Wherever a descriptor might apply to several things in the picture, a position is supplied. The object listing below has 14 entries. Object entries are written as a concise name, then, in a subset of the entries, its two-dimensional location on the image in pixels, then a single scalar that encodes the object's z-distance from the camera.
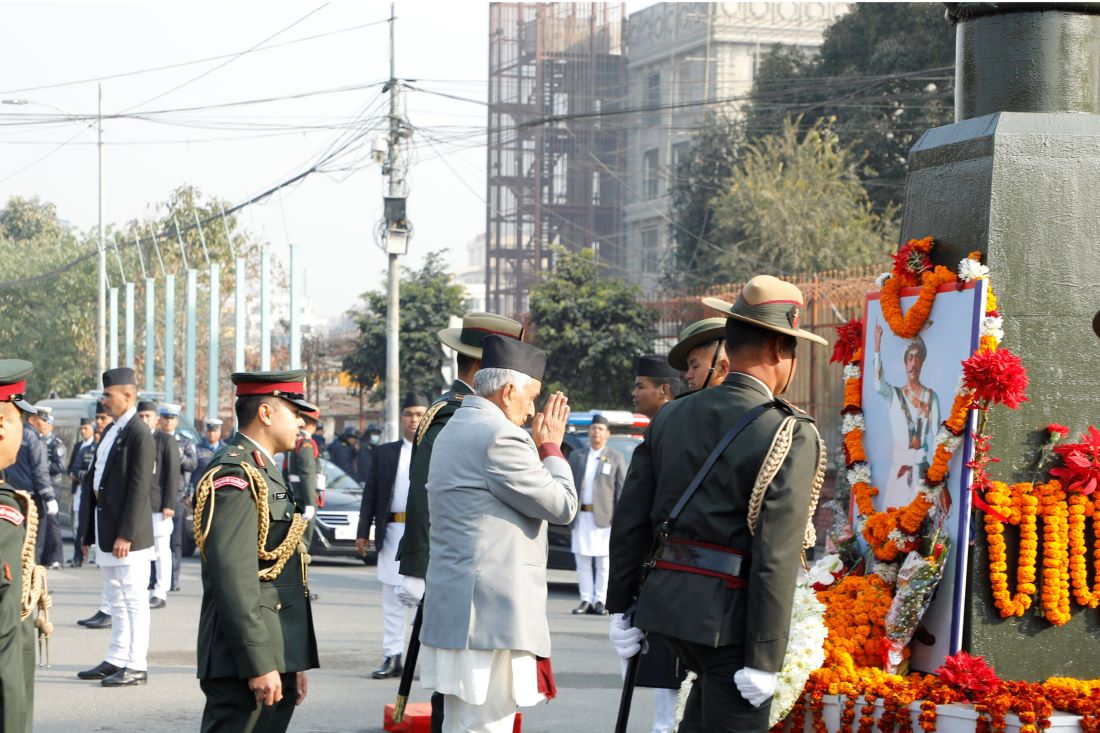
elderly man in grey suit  5.34
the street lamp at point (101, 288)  44.00
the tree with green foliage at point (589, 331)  29.81
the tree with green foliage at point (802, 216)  29.11
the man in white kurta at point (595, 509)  14.13
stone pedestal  5.75
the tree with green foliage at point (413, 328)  35.53
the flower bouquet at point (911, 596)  5.73
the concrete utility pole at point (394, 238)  22.98
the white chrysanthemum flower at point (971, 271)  5.77
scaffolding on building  63.16
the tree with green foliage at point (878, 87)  32.50
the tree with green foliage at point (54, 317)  53.09
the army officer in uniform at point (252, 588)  5.25
